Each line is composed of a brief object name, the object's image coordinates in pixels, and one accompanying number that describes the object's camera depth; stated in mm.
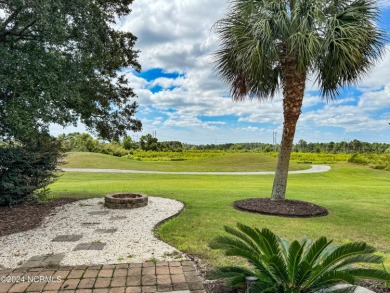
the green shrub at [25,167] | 6793
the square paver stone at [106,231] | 5062
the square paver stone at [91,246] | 4193
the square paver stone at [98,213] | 6496
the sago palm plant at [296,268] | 2438
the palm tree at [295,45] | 6445
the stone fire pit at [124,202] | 7168
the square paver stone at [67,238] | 4621
